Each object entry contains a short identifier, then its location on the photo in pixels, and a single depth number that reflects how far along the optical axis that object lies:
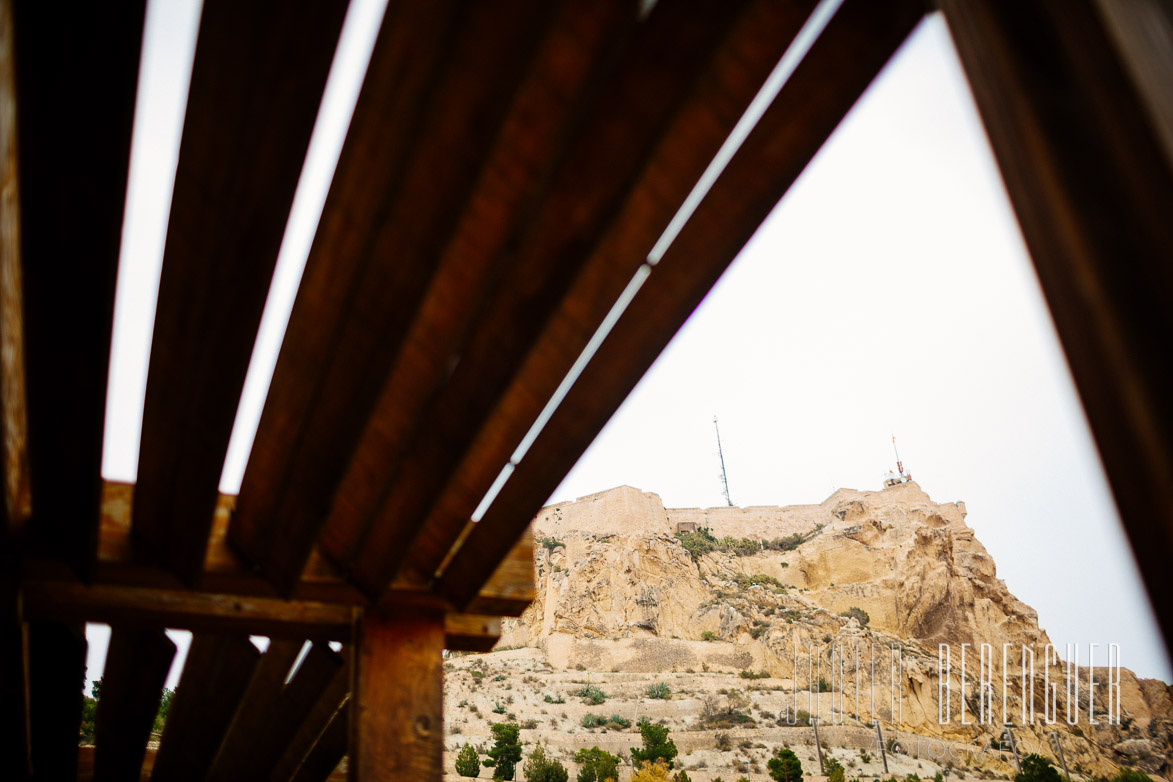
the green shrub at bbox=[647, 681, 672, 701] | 41.91
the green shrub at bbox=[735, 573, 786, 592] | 55.84
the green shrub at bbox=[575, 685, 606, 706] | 39.74
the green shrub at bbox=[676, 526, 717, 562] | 58.82
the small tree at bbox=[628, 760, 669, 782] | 27.98
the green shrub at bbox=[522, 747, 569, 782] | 28.25
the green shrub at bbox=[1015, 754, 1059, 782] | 30.78
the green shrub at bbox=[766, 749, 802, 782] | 28.59
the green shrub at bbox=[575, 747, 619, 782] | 29.03
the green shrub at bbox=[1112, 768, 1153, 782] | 34.28
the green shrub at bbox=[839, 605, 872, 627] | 51.72
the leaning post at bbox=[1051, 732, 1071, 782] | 37.81
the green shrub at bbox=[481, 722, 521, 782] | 28.52
